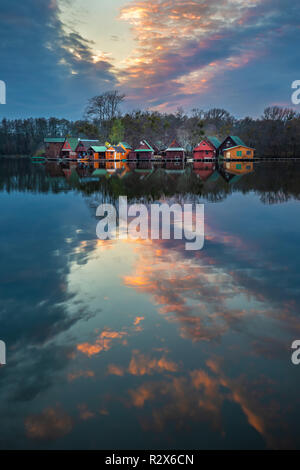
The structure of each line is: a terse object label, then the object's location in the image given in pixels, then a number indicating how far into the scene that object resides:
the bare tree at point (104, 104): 105.00
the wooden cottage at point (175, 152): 83.70
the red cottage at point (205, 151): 85.69
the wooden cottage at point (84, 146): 91.28
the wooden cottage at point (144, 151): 84.00
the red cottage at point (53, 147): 97.00
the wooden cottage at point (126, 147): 89.81
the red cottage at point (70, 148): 93.75
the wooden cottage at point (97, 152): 86.12
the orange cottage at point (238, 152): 85.34
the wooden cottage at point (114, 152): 84.36
